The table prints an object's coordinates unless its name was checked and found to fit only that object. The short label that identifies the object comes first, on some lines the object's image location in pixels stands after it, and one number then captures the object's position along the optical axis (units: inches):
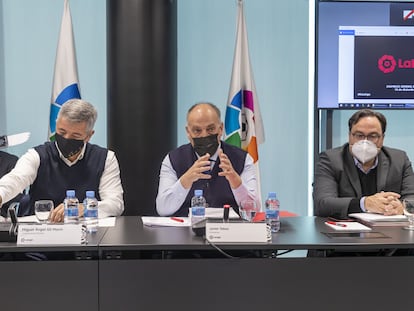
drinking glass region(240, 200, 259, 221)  87.5
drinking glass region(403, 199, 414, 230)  84.7
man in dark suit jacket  104.2
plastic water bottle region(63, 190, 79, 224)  82.7
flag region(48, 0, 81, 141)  146.2
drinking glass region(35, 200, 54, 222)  83.3
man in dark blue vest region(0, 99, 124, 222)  101.2
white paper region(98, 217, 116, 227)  87.8
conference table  72.5
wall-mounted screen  146.9
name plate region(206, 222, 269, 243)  73.2
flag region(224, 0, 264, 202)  148.6
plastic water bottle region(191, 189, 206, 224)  86.5
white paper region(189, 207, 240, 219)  89.5
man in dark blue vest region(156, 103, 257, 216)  100.5
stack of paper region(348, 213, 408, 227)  88.2
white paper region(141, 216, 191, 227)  86.6
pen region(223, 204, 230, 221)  80.1
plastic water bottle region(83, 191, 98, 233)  85.6
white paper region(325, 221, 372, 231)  83.1
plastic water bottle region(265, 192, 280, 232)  82.5
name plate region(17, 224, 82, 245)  71.9
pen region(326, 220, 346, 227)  86.7
